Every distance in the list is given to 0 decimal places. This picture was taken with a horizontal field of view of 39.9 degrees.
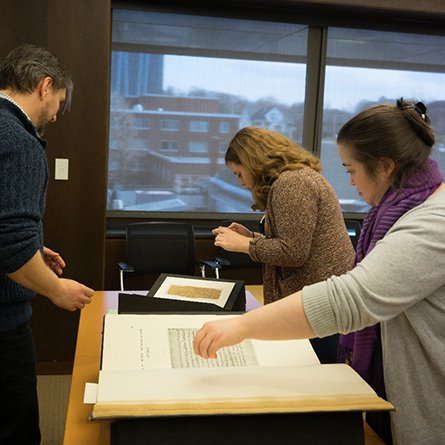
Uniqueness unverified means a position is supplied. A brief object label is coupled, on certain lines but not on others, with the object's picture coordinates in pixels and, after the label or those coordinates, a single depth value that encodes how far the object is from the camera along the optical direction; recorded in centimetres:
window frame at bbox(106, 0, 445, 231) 416
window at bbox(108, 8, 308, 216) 421
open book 105
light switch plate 360
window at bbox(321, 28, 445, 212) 452
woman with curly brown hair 203
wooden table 126
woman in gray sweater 108
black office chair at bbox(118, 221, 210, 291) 389
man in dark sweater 174
